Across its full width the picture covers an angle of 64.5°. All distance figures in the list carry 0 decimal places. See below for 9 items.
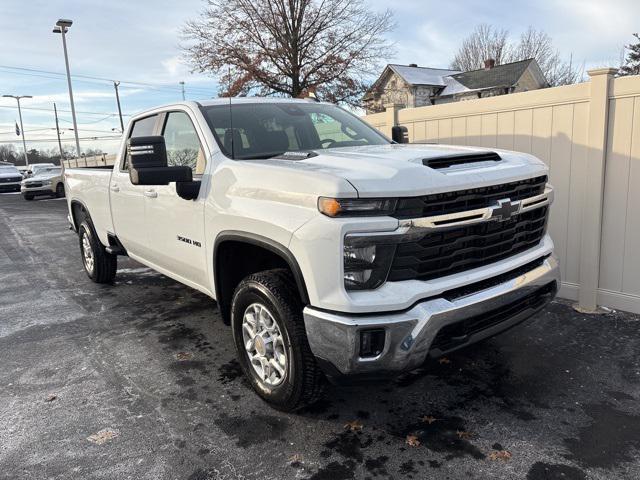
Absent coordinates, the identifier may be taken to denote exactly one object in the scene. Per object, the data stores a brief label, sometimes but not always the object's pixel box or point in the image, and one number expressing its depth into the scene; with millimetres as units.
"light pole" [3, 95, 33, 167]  60578
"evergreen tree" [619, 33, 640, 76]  42062
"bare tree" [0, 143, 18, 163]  96000
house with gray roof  35125
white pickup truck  2545
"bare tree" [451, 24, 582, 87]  49844
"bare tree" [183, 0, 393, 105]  20375
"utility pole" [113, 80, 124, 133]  43812
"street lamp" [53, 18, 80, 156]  23281
